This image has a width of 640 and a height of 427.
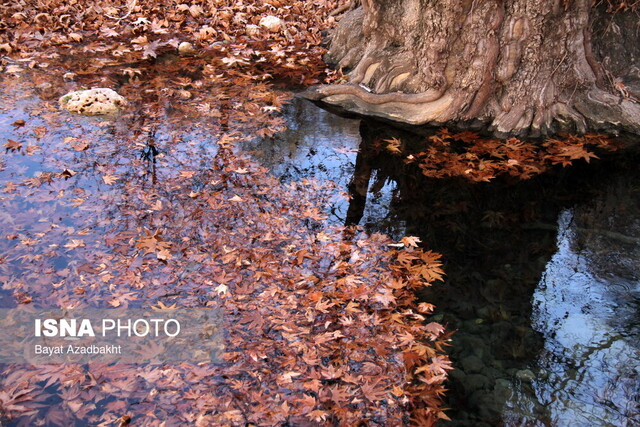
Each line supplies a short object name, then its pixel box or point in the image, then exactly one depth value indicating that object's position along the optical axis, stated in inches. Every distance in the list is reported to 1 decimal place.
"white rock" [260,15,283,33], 417.1
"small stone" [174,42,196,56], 372.5
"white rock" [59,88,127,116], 279.1
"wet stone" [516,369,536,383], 142.6
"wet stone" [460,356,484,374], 146.1
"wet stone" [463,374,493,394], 140.9
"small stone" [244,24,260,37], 407.8
